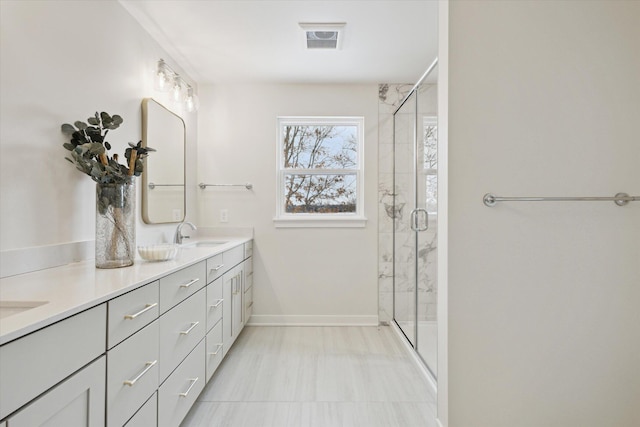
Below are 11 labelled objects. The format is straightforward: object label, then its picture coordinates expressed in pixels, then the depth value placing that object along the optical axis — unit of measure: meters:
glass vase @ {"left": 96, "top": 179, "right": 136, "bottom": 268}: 1.55
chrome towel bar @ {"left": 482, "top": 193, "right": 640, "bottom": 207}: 1.50
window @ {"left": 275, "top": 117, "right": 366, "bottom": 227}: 3.42
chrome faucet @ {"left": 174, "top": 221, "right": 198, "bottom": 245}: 2.69
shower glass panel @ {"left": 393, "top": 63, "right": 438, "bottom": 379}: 2.26
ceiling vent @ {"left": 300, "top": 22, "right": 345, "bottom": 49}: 2.31
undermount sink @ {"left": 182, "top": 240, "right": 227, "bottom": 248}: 2.86
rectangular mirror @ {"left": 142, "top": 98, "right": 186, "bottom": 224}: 2.37
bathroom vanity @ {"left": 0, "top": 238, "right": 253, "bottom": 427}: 0.79
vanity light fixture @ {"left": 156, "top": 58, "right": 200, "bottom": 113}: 2.46
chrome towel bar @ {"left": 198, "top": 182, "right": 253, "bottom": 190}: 3.32
